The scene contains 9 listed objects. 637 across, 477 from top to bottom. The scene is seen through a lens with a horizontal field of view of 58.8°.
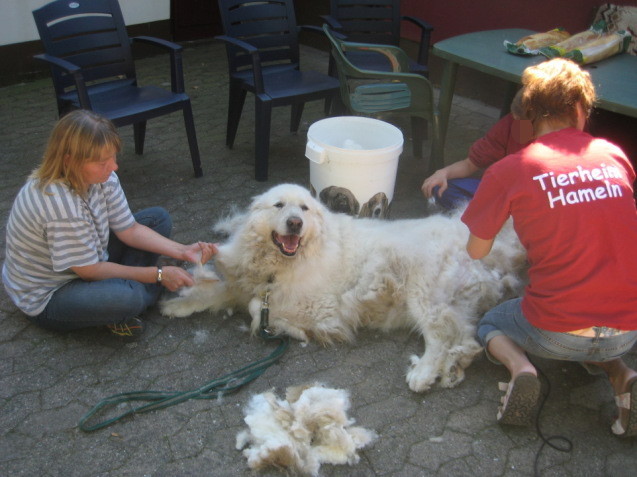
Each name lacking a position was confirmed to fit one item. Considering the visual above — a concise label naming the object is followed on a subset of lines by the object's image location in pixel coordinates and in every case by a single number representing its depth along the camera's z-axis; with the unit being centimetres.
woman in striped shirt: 271
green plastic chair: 428
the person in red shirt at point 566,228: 230
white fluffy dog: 308
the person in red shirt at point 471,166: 375
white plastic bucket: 373
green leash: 268
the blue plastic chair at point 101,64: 435
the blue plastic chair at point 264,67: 475
